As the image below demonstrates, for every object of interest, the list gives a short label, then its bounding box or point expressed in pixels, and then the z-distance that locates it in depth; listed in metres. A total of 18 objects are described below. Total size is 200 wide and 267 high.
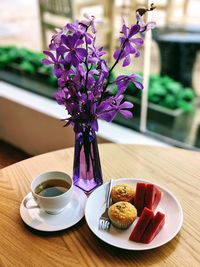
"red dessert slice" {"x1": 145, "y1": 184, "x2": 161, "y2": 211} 0.83
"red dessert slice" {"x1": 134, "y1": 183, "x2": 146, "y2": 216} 0.84
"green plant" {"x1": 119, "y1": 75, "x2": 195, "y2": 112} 2.09
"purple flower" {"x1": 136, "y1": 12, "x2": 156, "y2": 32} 0.75
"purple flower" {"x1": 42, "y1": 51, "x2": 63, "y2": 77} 0.77
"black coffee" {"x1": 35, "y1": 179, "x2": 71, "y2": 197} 0.84
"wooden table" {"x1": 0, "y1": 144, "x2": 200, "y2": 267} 0.73
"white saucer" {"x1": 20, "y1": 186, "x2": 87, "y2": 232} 0.80
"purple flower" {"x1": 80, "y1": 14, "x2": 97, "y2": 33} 0.77
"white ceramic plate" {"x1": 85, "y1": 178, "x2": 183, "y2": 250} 0.75
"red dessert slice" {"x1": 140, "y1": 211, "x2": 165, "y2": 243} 0.76
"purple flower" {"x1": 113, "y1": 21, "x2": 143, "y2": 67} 0.75
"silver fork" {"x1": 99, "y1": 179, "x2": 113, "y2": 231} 0.80
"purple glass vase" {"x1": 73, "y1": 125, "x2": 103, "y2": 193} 0.88
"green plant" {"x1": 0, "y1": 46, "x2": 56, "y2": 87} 2.50
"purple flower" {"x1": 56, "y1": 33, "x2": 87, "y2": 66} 0.72
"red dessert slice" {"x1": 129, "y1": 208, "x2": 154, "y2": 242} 0.76
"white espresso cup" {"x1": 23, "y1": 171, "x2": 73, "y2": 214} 0.80
